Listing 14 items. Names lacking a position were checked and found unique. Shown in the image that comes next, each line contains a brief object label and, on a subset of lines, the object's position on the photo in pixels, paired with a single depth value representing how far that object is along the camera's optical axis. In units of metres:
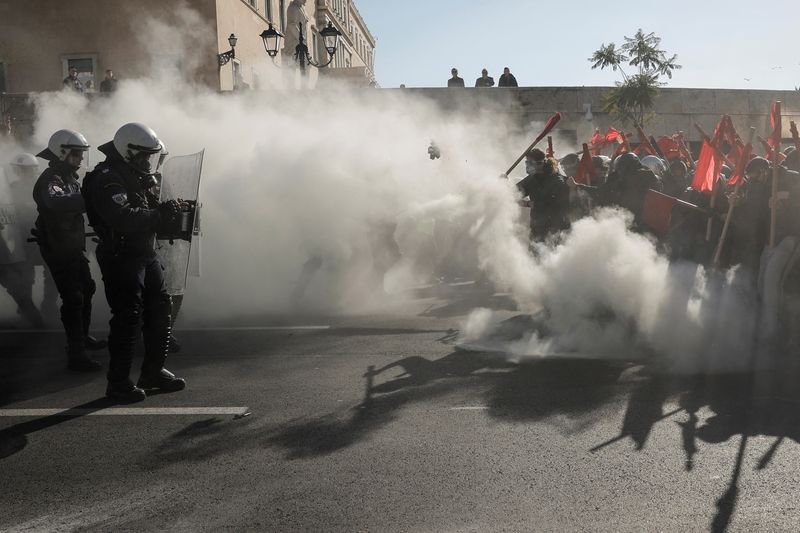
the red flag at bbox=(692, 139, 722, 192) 7.50
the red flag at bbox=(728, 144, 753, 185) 6.90
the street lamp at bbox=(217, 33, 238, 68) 19.97
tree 17.23
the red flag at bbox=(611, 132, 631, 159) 10.84
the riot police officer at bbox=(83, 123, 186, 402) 5.04
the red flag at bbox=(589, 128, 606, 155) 12.42
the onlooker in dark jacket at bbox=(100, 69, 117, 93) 12.92
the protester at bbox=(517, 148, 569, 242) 8.55
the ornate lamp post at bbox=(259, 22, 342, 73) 14.38
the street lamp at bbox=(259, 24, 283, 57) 14.26
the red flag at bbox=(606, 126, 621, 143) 12.26
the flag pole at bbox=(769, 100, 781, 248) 6.33
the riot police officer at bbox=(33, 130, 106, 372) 6.42
